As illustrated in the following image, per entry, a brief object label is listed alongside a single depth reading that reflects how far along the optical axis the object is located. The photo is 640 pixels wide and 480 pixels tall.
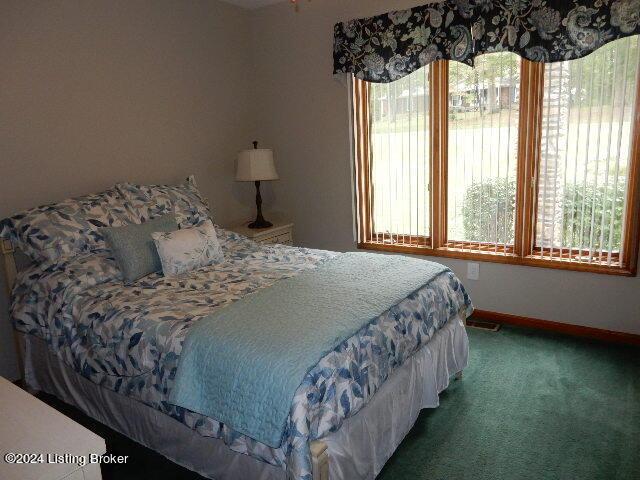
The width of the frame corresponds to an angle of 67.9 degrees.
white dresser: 1.13
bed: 1.72
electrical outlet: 3.57
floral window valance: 2.76
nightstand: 3.80
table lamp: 3.82
